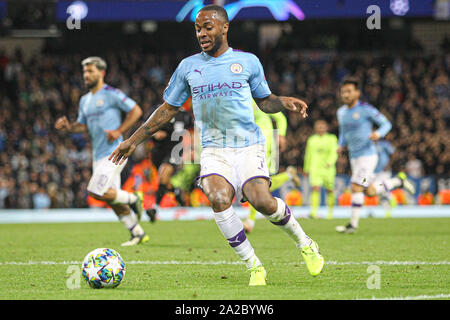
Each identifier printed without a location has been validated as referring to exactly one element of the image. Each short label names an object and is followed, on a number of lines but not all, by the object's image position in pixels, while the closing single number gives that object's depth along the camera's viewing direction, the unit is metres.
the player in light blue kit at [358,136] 12.59
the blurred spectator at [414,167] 22.33
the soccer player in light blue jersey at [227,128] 6.19
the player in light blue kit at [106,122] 10.30
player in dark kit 16.38
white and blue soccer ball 5.96
